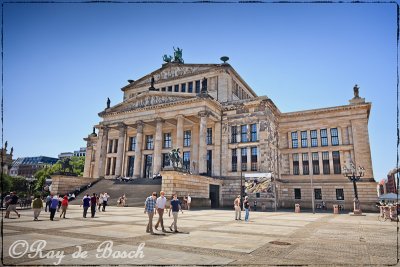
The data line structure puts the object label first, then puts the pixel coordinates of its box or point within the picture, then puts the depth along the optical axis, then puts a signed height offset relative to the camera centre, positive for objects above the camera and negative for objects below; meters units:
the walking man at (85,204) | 17.49 -1.27
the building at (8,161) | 66.53 +5.34
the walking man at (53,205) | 15.87 -1.25
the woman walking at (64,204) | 17.17 -1.28
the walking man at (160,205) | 11.81 -0.85
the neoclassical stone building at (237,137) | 38.84 +7.98
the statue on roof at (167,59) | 53.33 +25.16
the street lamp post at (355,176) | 26.88 +1.50
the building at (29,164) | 133.75 +9.32
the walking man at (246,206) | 18.20 -1.25
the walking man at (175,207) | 11.67 -0.92
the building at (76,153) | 147.77 +17.04
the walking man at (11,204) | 16.27 -1.28
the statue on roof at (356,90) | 42.54 +15.73
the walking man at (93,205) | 17.81 -1.35
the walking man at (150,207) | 11.24 -0.92
